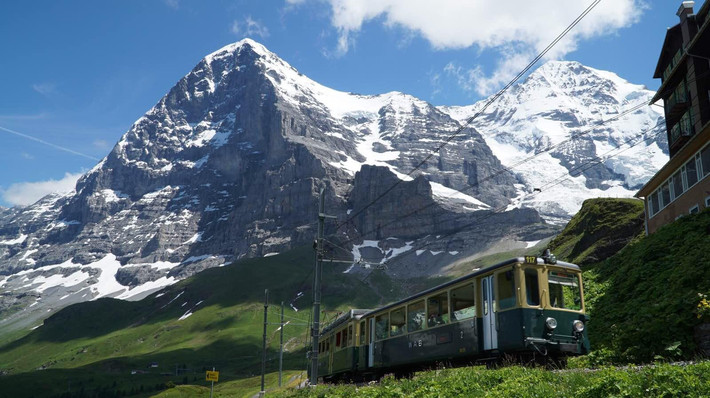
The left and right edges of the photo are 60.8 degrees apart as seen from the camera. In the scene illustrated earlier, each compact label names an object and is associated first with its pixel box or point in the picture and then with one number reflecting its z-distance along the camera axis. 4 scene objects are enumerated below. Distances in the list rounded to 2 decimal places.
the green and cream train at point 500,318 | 22.58
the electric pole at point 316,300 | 33.06
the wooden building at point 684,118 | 38.25
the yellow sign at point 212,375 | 47.68
